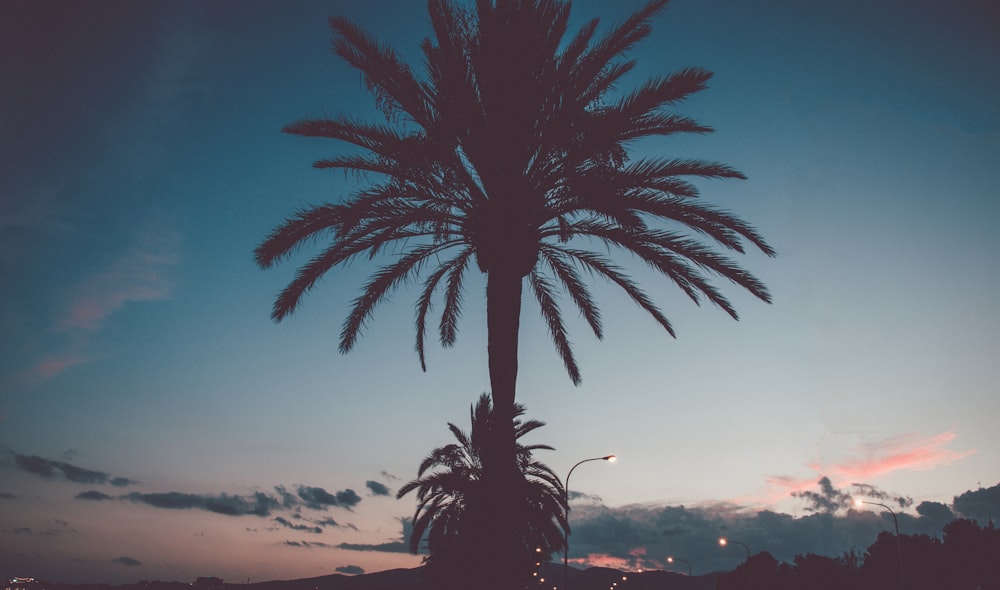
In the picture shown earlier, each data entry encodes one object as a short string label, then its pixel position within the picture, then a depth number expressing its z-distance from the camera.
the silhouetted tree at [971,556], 48.62
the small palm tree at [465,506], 27.53
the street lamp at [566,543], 26.52
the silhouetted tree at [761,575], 81.53
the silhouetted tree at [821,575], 65.94
